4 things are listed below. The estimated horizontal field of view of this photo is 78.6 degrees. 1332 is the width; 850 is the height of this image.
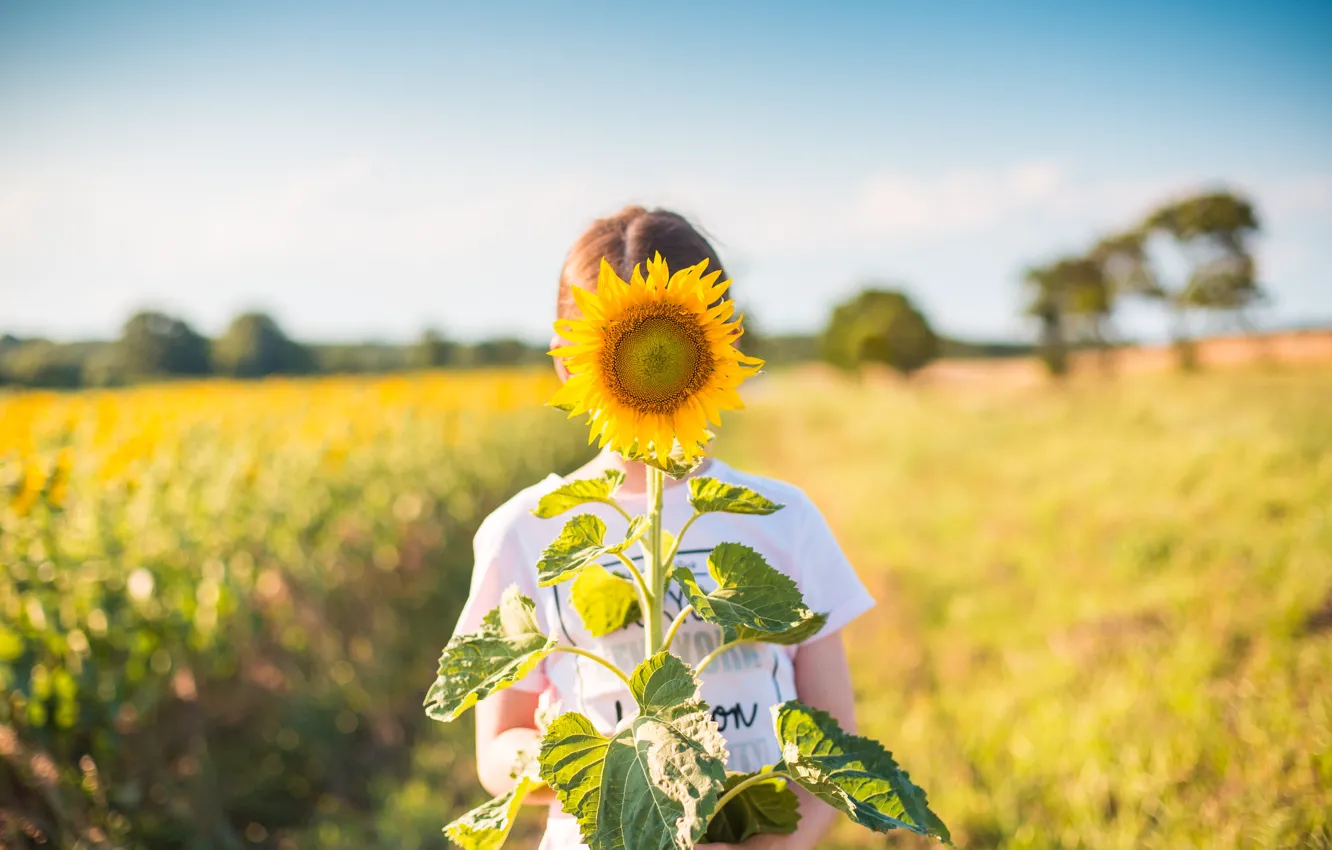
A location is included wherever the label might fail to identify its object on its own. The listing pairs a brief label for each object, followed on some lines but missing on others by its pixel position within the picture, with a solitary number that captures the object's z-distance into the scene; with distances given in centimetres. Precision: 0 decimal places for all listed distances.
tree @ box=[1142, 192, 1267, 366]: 2786
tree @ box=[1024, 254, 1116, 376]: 3628
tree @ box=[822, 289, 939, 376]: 5898
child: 154
